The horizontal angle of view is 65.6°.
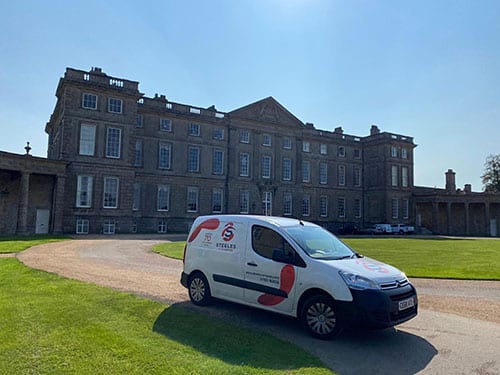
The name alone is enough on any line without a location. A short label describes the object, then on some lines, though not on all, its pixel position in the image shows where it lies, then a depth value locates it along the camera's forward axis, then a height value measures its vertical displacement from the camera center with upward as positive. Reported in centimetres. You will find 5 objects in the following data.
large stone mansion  3209 +529
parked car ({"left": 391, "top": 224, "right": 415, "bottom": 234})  5097 -67
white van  616 -96
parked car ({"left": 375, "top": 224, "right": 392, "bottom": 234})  5009 -71
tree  7444 +986
